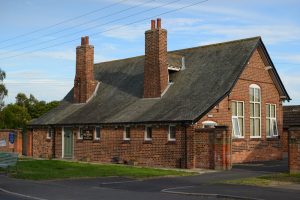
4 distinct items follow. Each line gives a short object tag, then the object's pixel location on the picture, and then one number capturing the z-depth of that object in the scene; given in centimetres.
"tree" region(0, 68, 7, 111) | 5762
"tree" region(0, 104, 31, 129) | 5541
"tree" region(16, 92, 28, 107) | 6156
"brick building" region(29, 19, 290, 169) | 2691
